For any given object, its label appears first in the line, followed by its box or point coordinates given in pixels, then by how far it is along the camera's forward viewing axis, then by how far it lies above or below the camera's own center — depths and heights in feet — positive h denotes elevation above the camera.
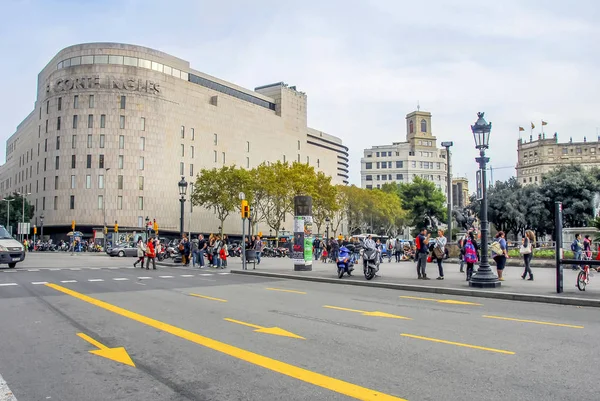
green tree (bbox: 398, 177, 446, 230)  282.77 +19.24
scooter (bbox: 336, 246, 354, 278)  63.62 -3.29
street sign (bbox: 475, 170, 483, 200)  52.37 +5.17
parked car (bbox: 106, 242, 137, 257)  152.05 -5.03
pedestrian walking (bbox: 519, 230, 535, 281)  59.26 -1.84
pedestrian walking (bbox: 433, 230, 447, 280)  59.21 -1.88
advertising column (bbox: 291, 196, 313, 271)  77.25 +0.27
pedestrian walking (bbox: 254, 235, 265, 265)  98.50 -2.50
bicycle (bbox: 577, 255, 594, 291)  47.14 -4.06
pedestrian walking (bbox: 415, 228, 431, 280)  60.08 -1.86
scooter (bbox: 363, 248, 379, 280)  60.54 -3.27
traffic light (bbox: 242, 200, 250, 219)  81.00 +4.12
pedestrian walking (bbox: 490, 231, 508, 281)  54.44 -1.72
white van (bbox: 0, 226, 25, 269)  80.01 -2.72
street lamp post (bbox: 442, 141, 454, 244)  107.86 +8.55
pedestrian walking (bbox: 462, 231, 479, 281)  56.75 -2.00
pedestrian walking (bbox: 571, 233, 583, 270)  69.51 -1.60
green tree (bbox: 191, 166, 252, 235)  216.54 +20.58
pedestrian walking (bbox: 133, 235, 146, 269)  90.31 -2.80
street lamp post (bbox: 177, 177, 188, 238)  101.10 +9.86
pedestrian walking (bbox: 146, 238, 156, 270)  88.12 -3.09
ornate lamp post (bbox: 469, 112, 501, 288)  49.80 +2.38
